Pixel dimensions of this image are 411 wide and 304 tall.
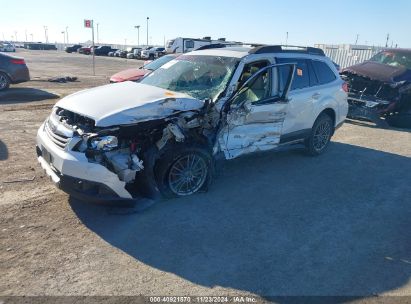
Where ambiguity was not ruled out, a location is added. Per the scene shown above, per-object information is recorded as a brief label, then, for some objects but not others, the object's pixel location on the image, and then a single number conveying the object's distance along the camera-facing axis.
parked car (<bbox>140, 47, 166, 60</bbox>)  43.06
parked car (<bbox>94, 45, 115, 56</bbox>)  57.91
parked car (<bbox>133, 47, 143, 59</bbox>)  47.69
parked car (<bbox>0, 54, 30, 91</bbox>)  12.84
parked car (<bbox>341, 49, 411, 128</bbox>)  9.95
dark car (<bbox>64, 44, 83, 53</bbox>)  66.49
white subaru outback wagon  4.05
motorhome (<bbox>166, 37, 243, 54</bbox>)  26.83
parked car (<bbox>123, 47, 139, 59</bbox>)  48.58
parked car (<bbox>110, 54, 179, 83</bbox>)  11.43
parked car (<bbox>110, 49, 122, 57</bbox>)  53.90
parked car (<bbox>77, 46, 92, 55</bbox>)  59.24
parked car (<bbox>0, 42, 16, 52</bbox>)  55.25
